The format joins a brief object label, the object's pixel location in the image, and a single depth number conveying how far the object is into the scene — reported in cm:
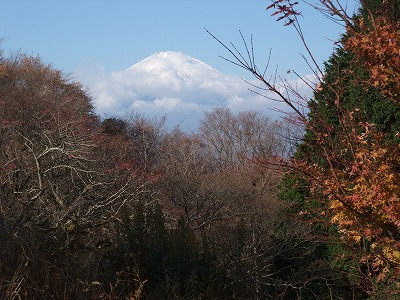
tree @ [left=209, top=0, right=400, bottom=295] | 882
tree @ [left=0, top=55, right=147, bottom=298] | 1042
